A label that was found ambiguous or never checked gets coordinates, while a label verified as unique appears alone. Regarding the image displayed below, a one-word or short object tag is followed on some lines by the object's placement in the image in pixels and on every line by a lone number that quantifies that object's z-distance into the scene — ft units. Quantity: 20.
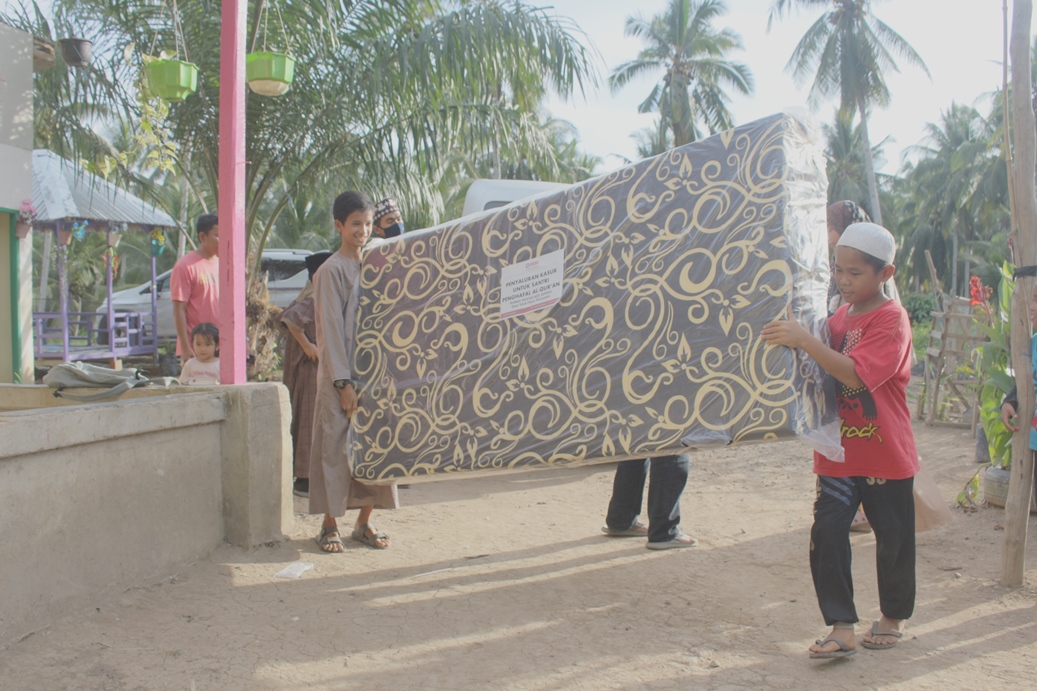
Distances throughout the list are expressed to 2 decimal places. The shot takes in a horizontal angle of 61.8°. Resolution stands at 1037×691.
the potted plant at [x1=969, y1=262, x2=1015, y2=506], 16.15
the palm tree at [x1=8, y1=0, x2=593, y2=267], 23.65
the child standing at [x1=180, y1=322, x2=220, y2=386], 16.76
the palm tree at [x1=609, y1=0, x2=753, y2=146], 100.34
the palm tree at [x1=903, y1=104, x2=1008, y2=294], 132.57
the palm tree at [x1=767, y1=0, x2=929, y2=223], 104.37
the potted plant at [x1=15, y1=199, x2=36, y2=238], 24.48
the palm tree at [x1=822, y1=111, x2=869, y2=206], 154.71
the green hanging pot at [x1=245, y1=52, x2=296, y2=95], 18.20
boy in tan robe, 12.87
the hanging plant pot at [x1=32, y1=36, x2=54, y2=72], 23.98
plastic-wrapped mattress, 9.82
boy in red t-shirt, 9.81
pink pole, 14.21
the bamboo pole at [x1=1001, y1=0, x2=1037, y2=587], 12.49
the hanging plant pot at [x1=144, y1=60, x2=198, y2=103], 18.13
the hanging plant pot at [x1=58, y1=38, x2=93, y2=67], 23.16
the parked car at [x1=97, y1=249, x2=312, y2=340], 45.44
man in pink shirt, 18.15
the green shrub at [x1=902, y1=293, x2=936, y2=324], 111.96
